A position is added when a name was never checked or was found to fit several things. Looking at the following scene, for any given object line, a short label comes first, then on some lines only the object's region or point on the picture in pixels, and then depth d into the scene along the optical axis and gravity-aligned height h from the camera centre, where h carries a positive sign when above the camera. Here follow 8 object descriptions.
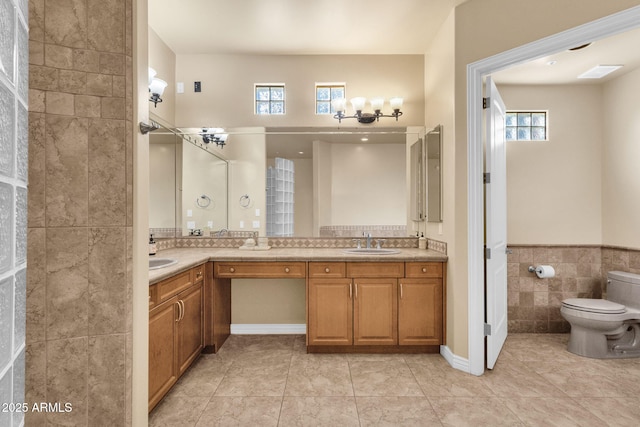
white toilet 2.74 -0.92
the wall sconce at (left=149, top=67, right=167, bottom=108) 2.76 +1.07
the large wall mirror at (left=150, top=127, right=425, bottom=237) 3.36 +0.35
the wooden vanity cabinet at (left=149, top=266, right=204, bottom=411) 1.97 -0.76
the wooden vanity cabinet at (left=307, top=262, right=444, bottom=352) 2.84 -0.77
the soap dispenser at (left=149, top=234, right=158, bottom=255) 2.78 -0.26
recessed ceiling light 3.06 +1.33
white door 2.55 -0.08
